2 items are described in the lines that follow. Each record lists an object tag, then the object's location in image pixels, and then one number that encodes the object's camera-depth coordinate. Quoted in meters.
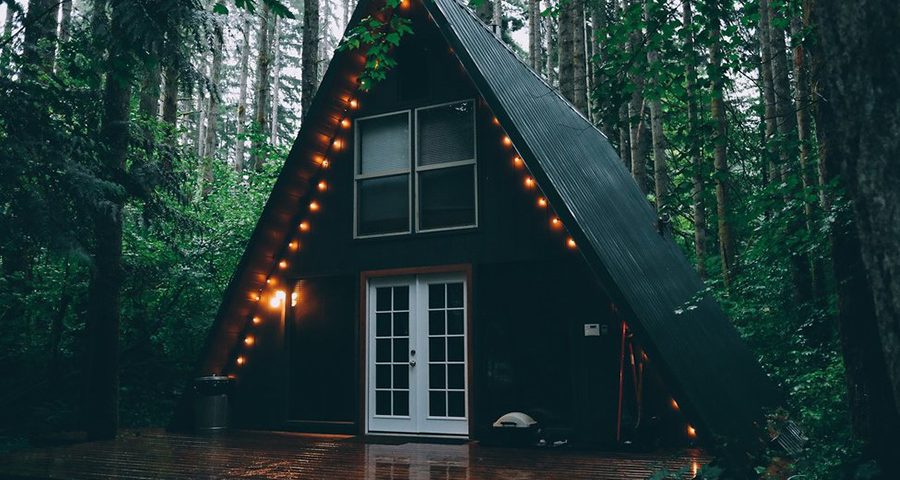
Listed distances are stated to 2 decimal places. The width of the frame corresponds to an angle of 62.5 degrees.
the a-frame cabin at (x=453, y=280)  8.03
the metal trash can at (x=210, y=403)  9.68
